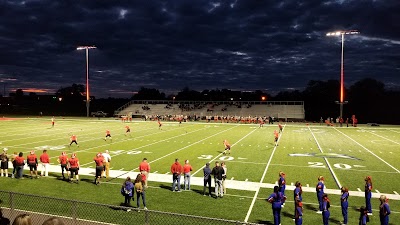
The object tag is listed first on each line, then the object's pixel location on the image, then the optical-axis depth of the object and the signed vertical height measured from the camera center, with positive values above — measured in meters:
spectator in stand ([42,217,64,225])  3.62 -1.19
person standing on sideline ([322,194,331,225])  9.31 -2.72
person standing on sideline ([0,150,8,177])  15.70 -2.35
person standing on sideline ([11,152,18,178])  15.44 -2.64
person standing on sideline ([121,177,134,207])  10.81 -2.50
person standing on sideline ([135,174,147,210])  11.04 -2.57
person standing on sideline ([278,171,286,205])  11.53 -2.41
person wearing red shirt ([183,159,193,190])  13.35 -2.41
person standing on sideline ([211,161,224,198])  12.52 -2.42
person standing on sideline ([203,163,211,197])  12.99 -2.50
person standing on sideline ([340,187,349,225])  9.88 -2.68
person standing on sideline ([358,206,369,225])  8.89 -2.78
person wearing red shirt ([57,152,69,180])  15.13 -2.25
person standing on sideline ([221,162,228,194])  12.63 -2.58
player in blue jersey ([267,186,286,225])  9.46 -2.56
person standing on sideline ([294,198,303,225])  9.07 -2.72
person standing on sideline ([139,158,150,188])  13.21 -2.20
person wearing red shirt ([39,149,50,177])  15.77 -2.52
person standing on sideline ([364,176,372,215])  10.73 -2.52
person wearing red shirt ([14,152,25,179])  15.20 -2.41
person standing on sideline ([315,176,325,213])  10.96 -2.56
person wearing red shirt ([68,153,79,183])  14.42 -2.35
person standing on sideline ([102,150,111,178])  15.45 -2.39
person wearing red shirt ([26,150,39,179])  15.11 -2.30
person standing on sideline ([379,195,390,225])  8.91 -2.61
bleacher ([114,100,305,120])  68.19 +0.36
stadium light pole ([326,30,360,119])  42.87 +9.71
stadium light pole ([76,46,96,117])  57.59 +7.03
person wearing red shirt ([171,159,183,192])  13.16 -2.41
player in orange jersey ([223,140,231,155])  22.91 -2.54
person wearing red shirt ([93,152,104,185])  13.97 -2.28
